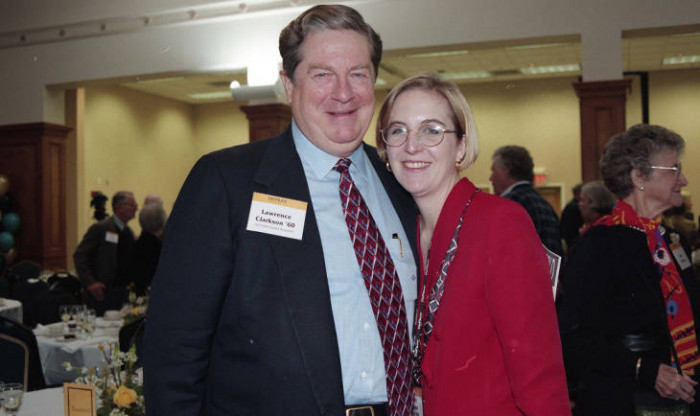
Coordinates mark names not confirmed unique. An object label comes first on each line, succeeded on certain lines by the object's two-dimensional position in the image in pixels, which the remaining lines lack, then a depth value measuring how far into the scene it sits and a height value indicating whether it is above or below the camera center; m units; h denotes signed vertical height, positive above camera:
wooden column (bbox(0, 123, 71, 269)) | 9.35 +0.60
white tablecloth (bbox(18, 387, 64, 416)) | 2.39 -0.74
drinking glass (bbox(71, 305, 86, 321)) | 4.64 -0.69
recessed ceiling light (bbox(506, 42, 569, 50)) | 10.03 +2.74
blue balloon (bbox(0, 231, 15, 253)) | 8.88 -0.27
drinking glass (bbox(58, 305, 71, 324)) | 4.73 -0.71
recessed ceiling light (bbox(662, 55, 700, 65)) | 11.51 +2.87
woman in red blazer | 1.33 -0.23
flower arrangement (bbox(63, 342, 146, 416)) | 2.00 -0.58
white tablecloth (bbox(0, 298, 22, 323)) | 5.12 -0.72
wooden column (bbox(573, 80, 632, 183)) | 7.04 +1.11
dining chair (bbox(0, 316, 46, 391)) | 3.24 -0.71
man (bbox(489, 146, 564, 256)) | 4.48 +0.23
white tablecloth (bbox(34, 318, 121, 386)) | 4.26 -0.93
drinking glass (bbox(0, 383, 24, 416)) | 2.17 -0.63
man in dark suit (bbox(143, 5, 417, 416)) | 1.44 -0.20
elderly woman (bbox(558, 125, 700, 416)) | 2.23 -0.41
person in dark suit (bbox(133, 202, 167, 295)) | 5.36 -0.32
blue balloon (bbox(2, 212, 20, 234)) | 9.14 +0.01
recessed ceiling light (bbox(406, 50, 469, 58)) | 10.30 +2.72
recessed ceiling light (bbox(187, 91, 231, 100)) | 13.75 +2.83
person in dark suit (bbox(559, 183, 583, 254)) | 7.68 -0.13
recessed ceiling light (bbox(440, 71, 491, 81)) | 12.14 +2.81
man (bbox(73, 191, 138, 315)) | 5.97 -0.29
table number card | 1.65 -0.48
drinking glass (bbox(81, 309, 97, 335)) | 4.53 -0.74
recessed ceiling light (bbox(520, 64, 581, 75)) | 11.80 +2.83
